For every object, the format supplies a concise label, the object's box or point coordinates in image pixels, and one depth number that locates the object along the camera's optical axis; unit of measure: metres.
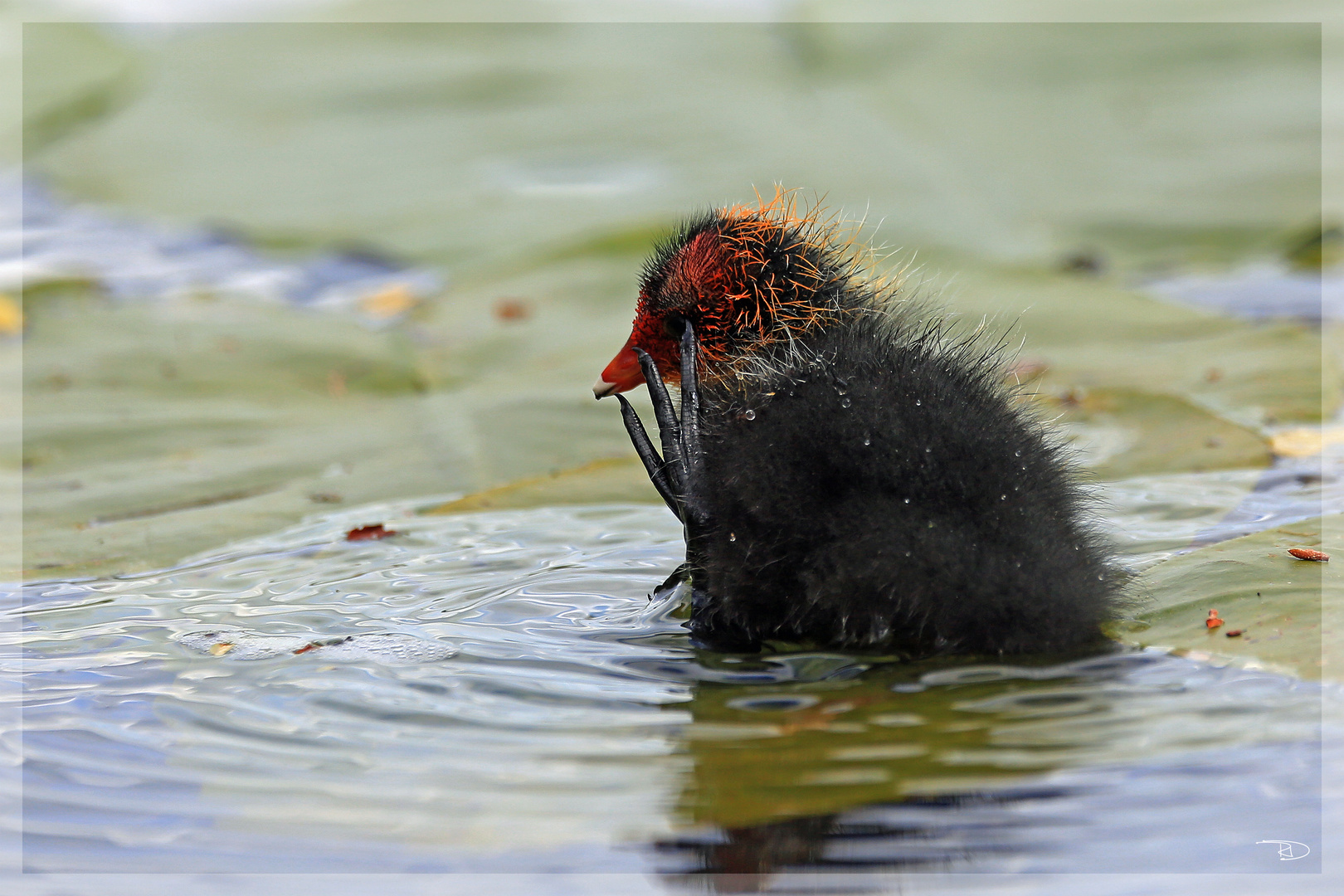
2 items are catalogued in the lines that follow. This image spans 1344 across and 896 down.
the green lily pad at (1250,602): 5.12
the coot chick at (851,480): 5.06
